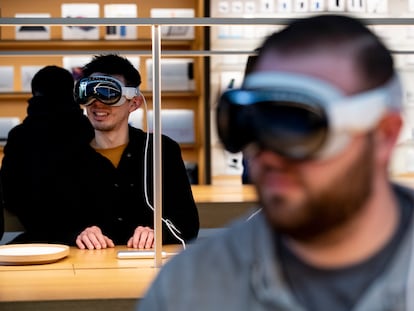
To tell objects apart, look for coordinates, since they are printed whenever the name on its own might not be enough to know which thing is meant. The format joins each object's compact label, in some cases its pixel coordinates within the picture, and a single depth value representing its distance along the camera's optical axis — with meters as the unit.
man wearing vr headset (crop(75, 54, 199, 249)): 2.75
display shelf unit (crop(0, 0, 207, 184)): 5.87
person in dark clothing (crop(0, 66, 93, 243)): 2.88
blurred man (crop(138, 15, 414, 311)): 0.84
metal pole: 2.35
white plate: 2.44
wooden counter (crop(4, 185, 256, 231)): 3.74
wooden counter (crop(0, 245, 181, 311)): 1.98
